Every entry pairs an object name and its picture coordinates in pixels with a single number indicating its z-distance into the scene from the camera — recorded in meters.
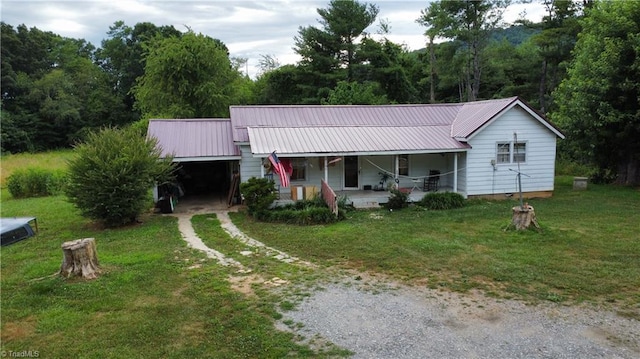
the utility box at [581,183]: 19.00
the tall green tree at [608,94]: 18.08
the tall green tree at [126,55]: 52.12
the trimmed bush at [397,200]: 15.55
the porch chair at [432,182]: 17.53
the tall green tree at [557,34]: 28.25
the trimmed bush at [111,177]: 12.73
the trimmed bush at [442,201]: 15.49
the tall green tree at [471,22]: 32.34
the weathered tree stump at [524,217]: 11.27
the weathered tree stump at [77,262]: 8.05
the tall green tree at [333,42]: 36.16
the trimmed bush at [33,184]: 20.41
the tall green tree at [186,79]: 31.70
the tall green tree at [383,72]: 36.16
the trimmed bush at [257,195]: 14.24
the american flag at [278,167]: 14.42
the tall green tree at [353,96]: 28.63
